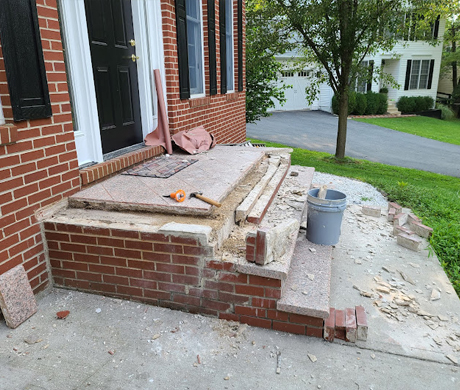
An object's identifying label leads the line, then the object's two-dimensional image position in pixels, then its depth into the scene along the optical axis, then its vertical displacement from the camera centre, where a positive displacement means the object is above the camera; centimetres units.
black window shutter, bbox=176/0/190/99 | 469 +45
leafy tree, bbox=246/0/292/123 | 962 +67
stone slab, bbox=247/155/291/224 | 311 -106
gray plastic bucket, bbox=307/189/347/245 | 335 -121
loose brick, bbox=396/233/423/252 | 388 -165
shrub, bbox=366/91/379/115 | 2177 -128
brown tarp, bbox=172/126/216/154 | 476 -72
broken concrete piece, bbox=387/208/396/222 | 473 -166
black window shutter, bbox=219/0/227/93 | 615 +55
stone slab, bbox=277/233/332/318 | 240 -139
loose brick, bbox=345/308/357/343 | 238 -153
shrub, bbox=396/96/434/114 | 2291 -145
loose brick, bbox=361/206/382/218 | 488 -166
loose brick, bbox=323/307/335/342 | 241 -155
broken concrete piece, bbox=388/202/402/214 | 494 -168
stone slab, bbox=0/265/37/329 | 239 -134
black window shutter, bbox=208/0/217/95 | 561 +60
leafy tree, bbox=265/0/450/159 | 843 +128
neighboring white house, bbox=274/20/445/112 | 2319 +25
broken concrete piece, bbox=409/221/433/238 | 425 -167
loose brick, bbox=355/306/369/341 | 239 -152
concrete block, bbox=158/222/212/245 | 248 -95
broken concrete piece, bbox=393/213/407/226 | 444 -164
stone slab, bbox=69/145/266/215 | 290 -88
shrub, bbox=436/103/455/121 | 2291 -205
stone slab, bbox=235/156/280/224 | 304 -101
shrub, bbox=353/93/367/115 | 2130 -125
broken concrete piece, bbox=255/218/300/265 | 237 -102
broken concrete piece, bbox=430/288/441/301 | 302 -171
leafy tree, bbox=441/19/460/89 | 2380 +163
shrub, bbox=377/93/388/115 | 2211 -134
